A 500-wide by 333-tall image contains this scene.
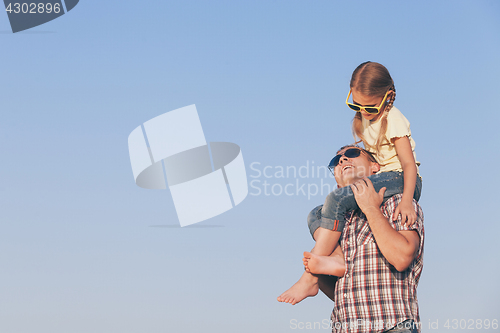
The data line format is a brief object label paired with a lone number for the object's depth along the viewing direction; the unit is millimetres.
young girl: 4500
